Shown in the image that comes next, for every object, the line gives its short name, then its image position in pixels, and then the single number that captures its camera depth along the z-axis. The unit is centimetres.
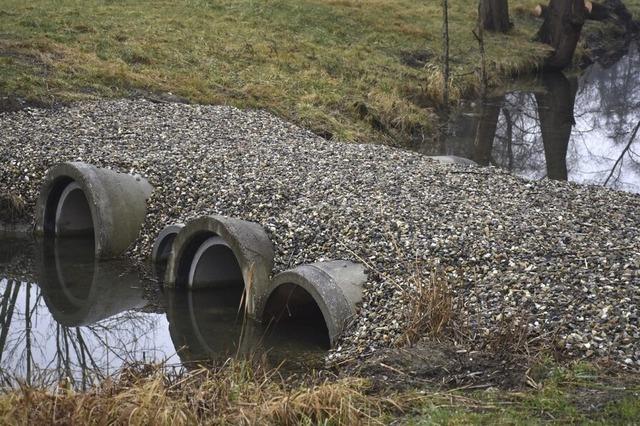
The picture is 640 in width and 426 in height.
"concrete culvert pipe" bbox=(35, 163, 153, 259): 1354
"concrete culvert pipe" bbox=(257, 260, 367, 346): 991
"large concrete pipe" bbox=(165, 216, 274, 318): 1118
